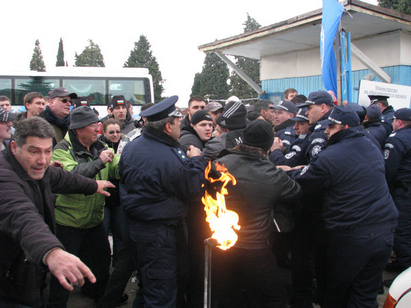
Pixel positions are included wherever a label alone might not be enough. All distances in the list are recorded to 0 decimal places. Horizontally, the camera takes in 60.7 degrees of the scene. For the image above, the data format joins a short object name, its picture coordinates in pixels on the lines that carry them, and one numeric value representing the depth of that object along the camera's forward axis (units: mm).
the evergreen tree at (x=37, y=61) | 49812
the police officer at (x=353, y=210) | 3186
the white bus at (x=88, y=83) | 15336
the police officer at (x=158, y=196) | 3080
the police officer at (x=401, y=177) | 4793
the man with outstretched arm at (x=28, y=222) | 1934
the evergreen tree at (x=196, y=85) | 37188
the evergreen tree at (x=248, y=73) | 32562
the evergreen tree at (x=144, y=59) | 34250
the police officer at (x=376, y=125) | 5184
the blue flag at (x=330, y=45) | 6277
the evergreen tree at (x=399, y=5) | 18578
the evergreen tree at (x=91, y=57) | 38875
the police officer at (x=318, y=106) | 4246
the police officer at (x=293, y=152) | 3957
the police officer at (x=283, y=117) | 4781
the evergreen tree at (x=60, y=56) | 44109
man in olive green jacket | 3605
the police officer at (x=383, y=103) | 6105
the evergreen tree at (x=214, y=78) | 35844
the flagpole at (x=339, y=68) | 6507
